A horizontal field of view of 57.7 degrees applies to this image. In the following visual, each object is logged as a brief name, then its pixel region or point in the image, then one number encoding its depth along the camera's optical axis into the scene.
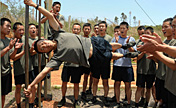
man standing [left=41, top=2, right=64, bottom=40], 4.13
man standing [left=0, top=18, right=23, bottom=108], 2.89
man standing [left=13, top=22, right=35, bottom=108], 3.41
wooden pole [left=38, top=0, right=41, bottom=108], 3.05
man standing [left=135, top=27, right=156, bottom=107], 3.78
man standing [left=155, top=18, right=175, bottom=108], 3.18
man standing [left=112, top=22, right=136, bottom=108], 3.92
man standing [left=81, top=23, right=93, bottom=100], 4.70
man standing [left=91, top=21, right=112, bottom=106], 4.16
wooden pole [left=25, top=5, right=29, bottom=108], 2.39
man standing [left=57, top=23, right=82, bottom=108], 4.03
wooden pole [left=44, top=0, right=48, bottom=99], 4.27
